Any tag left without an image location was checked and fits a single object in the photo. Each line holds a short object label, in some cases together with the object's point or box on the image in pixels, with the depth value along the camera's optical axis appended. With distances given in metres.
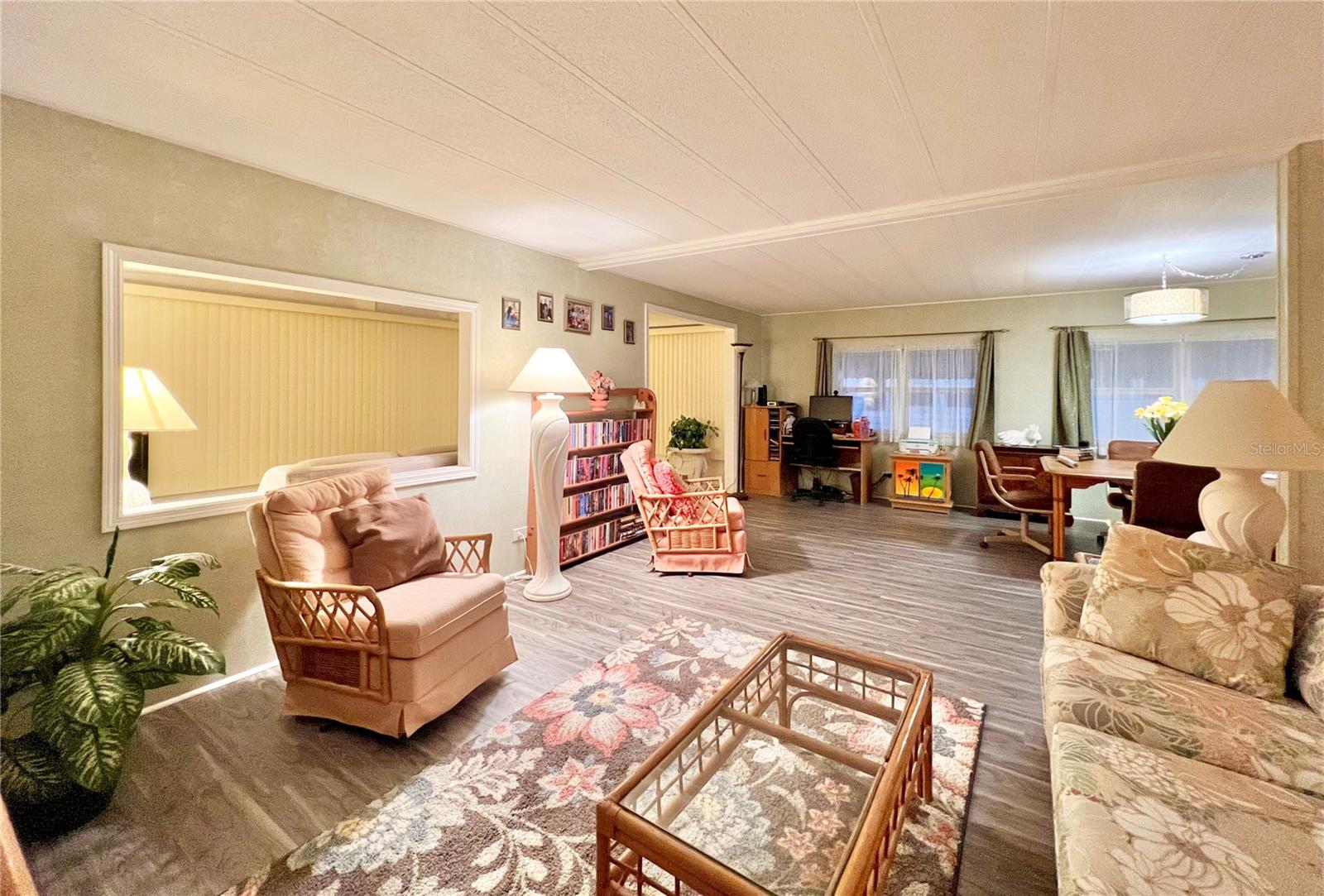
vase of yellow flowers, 3.41
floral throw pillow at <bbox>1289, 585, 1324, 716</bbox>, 1.51
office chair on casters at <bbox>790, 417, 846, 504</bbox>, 6.41
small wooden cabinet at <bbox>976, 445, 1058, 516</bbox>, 5.52
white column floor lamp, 3.48
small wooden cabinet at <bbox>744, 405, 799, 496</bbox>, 6.97
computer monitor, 6.76
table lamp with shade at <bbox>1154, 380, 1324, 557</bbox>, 1.67
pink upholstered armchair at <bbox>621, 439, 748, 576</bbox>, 3.99
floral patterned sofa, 1.00
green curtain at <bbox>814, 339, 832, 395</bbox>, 7.07
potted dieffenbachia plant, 1.51
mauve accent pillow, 2.36
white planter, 7.07
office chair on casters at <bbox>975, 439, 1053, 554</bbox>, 4.43
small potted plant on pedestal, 6.82
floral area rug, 1.44
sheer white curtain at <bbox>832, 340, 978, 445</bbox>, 6.33
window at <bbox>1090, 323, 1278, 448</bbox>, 5.00
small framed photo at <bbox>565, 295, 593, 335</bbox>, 4.34
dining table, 3.76
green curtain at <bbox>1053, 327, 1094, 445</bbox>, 5.61
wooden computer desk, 6.58
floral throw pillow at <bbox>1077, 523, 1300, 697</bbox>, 1.60
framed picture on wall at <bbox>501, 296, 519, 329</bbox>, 3.78
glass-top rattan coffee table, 1.09
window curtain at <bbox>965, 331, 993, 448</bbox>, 6.07
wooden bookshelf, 4.27
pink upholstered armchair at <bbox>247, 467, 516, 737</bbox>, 2.03
